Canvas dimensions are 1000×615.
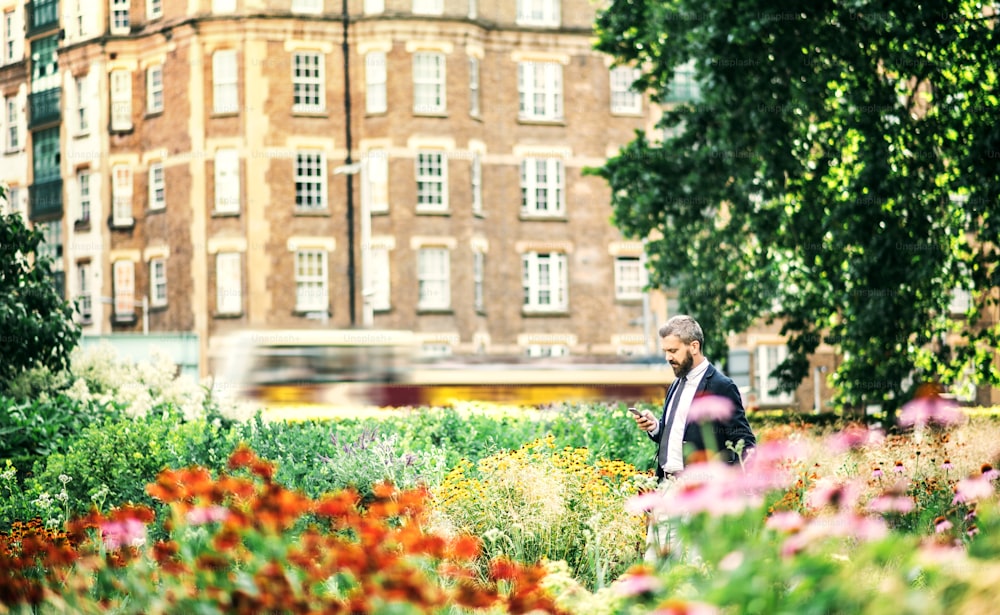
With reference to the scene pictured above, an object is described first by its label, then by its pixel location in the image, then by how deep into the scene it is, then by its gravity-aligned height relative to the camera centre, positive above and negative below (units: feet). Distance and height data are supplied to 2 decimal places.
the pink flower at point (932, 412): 37.40 -4.04
